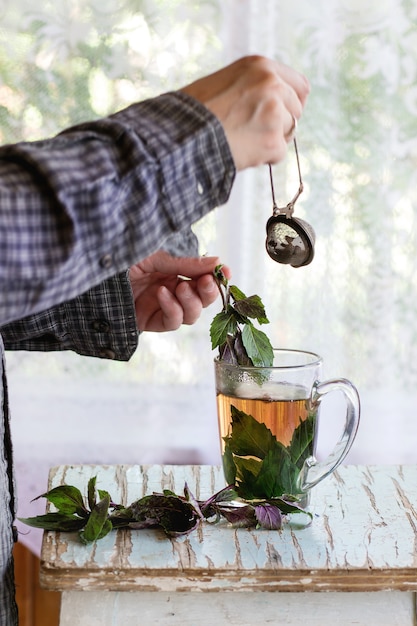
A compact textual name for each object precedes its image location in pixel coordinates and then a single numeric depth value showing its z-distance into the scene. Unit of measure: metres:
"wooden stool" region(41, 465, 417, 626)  1.14
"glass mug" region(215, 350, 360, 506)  1.22
